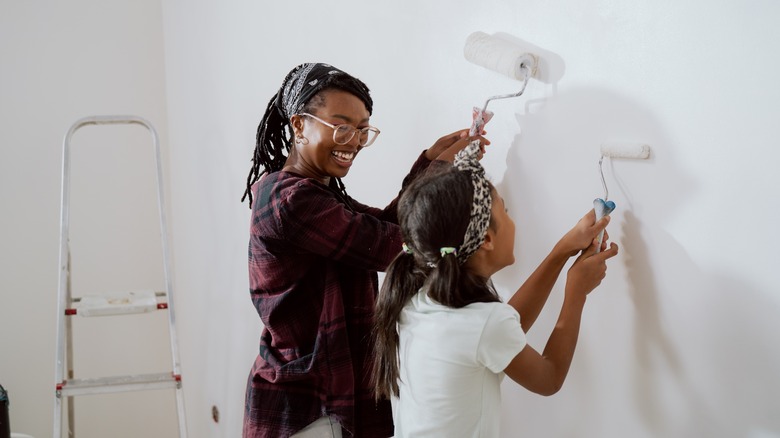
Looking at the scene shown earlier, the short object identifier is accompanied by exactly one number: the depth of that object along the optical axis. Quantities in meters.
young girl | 1.14
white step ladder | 2.21
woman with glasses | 1.41
